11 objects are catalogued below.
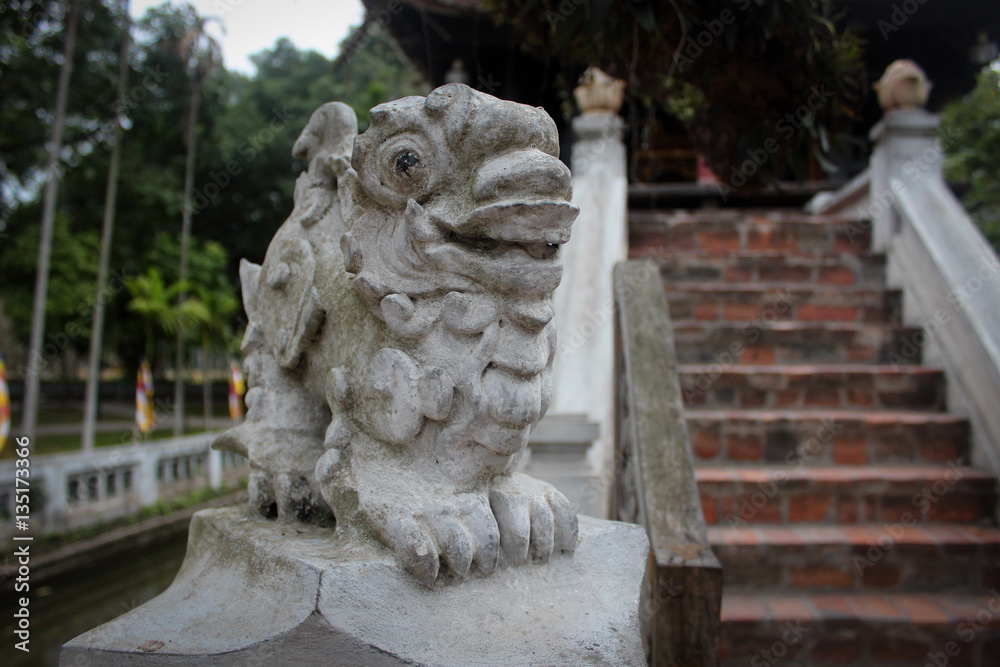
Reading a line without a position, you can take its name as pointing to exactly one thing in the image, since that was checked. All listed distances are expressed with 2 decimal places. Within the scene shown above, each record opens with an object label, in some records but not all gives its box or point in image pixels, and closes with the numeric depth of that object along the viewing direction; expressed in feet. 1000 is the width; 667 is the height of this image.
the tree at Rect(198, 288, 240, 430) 39.05
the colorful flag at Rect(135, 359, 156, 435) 24.86
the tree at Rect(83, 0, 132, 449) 25.40
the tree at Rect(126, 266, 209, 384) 34.81
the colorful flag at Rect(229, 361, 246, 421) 31.31
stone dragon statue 4.11
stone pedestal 3.81
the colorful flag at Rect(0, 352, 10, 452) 14.57
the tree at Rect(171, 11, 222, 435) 29.73
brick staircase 8.74
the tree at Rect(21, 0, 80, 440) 21.23
